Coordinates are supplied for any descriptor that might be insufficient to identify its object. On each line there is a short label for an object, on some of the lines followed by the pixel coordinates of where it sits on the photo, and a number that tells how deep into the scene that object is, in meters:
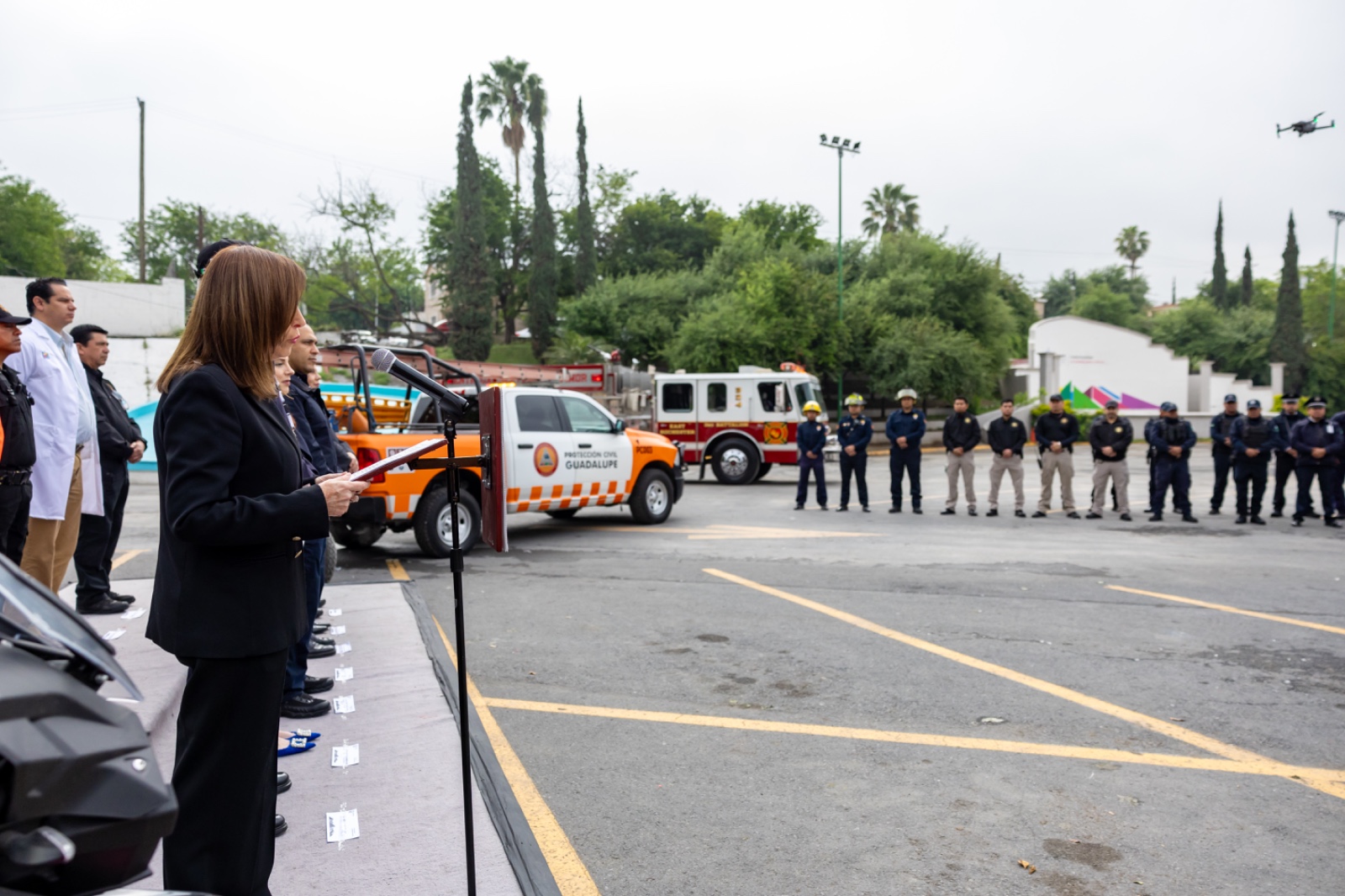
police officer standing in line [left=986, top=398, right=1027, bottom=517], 15.09
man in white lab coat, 5.35
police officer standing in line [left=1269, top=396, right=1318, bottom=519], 14.48
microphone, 2.95
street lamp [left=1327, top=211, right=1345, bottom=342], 55.66
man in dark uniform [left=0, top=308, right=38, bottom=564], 4.86
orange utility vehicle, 9.83
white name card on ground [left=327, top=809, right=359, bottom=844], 3.49
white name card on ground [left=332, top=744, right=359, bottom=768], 4.19
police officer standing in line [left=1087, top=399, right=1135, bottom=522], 14.49
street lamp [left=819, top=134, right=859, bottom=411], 35.25
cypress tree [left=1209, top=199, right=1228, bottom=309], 73.50
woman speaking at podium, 2.31
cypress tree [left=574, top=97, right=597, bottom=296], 51.03
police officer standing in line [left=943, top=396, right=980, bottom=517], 14.98
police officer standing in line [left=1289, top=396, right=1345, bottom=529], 13.68
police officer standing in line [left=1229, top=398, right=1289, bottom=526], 14.10
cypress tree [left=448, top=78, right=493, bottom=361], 46.09
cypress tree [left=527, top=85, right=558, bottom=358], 49.19
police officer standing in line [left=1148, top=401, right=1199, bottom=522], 14.16
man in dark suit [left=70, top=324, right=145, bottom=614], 6.53
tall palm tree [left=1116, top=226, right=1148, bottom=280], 92.50
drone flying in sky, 28.84
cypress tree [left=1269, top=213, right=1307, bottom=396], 53.16
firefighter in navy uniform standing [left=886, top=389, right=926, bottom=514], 15.09
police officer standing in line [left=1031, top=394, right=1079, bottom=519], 14.91
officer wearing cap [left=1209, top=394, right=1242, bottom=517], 14.86
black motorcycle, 1.23
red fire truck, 20.06
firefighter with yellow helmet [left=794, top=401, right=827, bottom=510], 15.70
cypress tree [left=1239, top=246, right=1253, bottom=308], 72.60
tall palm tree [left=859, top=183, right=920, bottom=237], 67.62
